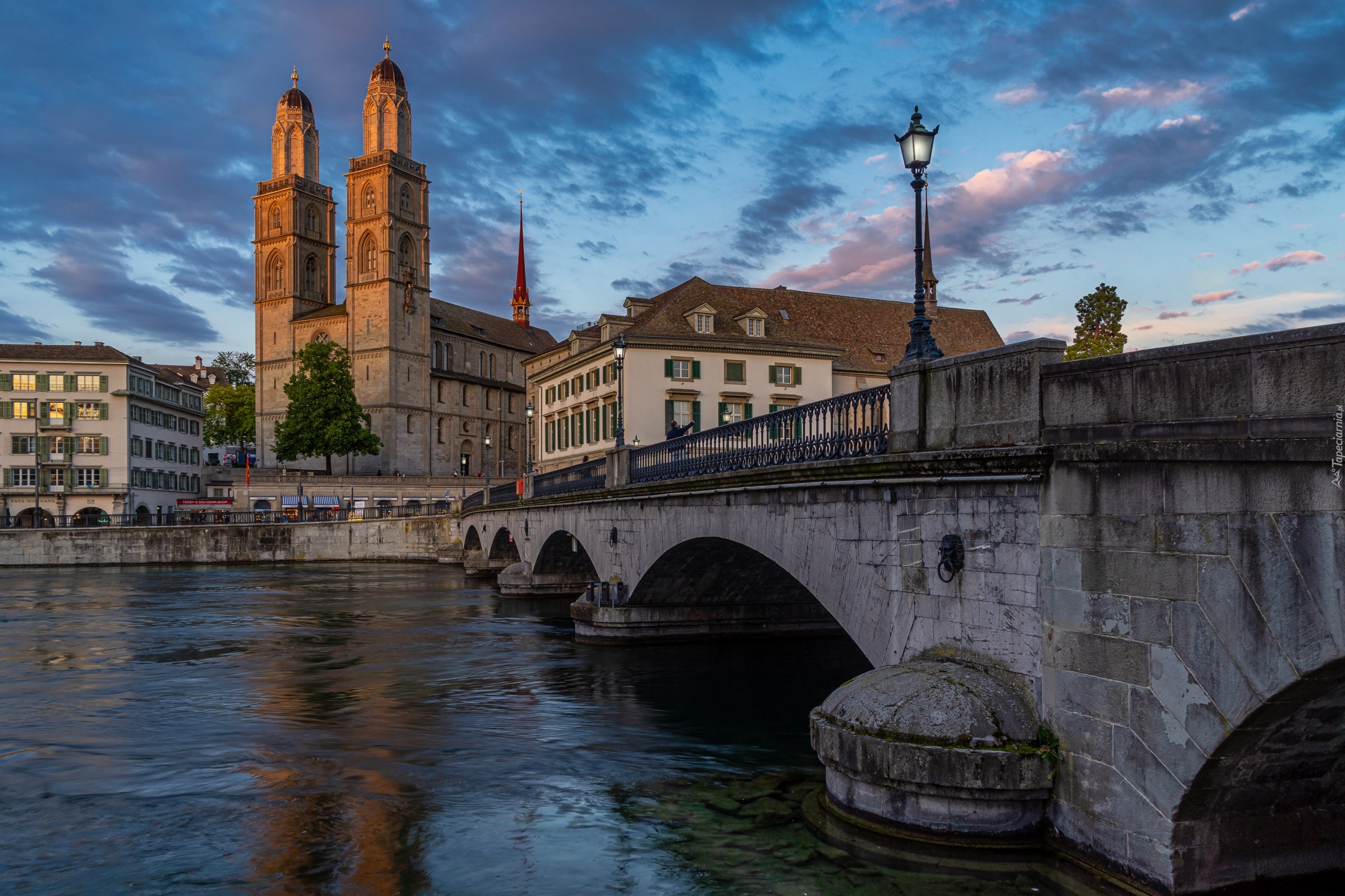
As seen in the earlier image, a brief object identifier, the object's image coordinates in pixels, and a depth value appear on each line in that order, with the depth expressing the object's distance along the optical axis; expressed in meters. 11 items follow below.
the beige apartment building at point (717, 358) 51.34
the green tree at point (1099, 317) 51.47
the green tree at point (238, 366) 130.12
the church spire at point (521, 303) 146.12
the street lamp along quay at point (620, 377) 24.06
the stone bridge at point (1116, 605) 7.46
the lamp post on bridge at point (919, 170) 11.72
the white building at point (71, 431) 80.88
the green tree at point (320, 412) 85.88
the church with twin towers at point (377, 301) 100.00
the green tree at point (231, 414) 111.25
